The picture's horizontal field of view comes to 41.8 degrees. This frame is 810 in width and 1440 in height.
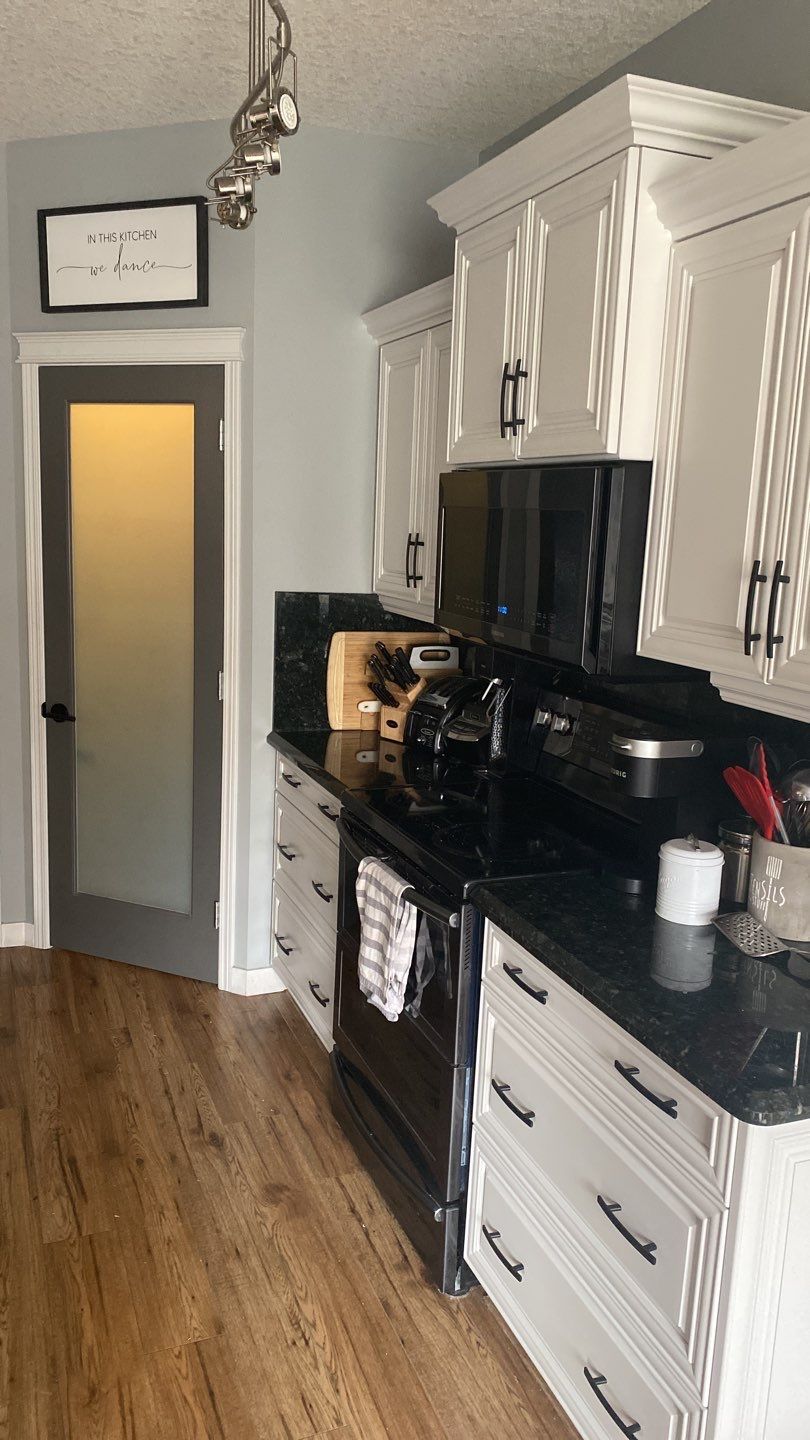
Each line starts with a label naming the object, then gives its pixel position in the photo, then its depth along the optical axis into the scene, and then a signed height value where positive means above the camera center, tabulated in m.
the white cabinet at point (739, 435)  1.69 +0.18
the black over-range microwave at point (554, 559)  2.08 -0.06
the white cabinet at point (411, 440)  3.04 +0.26
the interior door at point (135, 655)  3.54 -0.48
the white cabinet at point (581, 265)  1.94 +0.54
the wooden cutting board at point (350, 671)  3.54 -0.49
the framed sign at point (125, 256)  3.36 +0.83
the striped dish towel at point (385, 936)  2.31 -0.90
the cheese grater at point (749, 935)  1.81 -0.68
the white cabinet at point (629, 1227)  1.42 -1.04
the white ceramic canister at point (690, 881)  1.88 -0.60
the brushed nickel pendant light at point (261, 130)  1.77 +0.66
